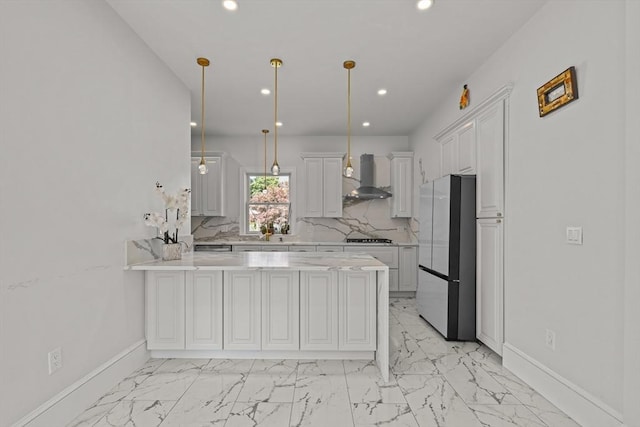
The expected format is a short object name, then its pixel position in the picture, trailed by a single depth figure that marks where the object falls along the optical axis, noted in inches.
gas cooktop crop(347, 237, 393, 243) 203.0
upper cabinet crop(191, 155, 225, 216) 200.8
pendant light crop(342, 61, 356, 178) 114.4
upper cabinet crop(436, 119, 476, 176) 124.1
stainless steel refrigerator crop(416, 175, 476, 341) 121.1
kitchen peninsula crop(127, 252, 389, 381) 102.4
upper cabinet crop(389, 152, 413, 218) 206.4
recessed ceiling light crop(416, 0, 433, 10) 84.6
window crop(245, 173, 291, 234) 219.6
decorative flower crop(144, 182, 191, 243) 102.1
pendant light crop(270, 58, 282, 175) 113.3
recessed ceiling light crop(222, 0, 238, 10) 84.4
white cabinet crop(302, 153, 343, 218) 206.1
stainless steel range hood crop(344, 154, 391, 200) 201.2
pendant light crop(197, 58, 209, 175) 112.1
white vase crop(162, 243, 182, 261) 107.7
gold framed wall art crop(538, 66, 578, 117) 76.6
